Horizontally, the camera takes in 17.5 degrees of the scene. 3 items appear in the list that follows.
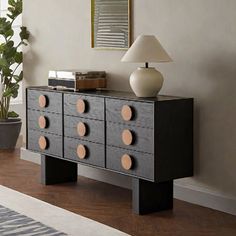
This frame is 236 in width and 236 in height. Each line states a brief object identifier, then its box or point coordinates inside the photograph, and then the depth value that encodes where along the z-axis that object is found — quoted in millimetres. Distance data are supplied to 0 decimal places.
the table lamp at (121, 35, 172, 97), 5393
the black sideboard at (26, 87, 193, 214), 5342
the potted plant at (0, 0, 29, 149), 8457
